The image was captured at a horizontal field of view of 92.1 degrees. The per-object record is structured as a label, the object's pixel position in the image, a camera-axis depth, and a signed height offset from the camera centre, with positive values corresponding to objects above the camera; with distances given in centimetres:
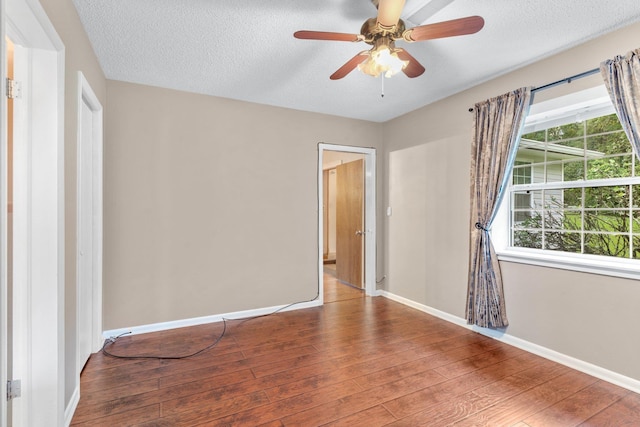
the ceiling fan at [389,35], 162 +101
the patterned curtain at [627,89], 204 +84
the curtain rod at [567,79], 231 +105
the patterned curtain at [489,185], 277 +26
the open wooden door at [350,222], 473 -17
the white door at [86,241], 242 -24
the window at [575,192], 235 +17
